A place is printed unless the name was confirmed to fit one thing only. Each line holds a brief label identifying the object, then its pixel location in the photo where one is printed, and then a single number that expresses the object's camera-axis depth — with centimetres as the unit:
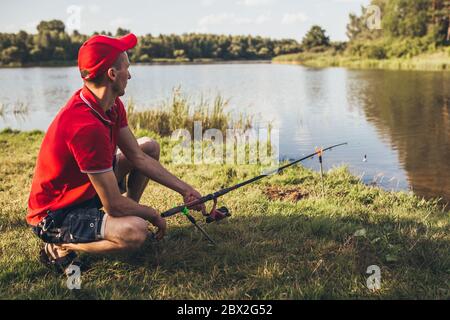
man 268
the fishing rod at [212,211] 316
